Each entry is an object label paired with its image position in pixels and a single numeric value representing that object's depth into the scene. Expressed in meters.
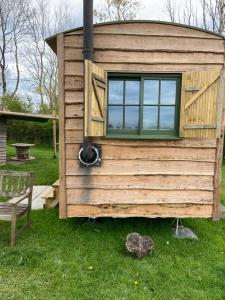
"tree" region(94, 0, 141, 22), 14.38
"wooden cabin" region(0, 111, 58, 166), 7.44
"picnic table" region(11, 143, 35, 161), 8.78
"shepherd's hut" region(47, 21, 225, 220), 2.99
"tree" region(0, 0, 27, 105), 16.09
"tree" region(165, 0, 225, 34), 12.43
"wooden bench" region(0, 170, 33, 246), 2.97
